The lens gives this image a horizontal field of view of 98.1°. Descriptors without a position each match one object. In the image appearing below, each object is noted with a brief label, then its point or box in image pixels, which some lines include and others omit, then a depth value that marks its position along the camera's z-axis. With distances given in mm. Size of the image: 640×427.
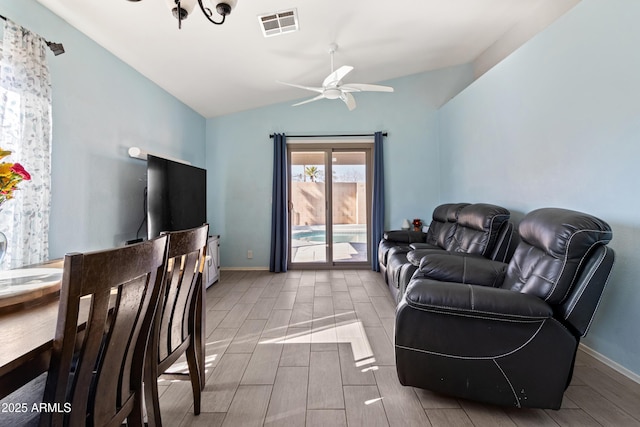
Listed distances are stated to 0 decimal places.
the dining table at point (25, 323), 687
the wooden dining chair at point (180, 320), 1167
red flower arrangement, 998
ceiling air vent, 2439
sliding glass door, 4723
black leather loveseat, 2594
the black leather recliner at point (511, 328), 1368
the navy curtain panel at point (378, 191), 4504
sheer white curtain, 1686
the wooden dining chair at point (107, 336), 678
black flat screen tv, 2693
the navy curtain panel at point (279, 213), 4488
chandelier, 1574
